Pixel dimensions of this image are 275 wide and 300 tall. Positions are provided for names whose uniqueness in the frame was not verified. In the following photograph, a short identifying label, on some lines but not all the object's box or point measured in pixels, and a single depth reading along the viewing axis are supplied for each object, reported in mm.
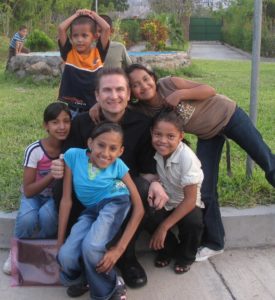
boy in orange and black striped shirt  3824
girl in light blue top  2727
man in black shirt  3010
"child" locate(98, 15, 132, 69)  4617
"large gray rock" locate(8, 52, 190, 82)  10266
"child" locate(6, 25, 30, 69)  13276
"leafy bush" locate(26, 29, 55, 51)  14375
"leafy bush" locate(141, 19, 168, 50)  14608
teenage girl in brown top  3170
